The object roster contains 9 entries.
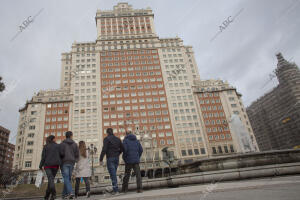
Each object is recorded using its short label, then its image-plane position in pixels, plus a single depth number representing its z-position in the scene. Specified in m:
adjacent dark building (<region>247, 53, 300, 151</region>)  78.92
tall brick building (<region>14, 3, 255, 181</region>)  54.44
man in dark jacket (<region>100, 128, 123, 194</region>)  6.69
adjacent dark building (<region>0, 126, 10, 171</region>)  75.19
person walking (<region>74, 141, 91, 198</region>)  7.02
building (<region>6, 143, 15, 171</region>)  81.57
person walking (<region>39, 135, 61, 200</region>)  6.29
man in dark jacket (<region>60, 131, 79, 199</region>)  6.44
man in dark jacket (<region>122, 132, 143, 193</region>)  6.76
